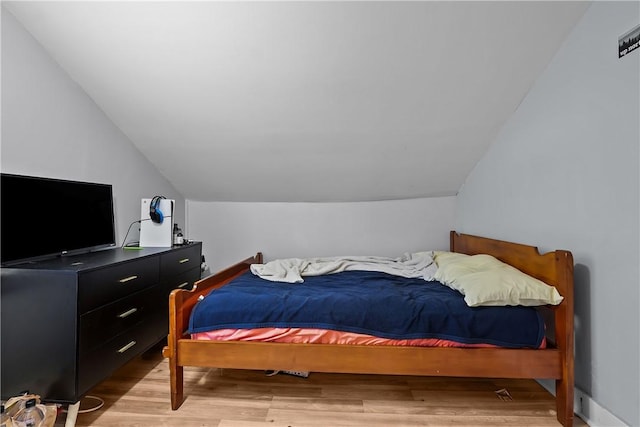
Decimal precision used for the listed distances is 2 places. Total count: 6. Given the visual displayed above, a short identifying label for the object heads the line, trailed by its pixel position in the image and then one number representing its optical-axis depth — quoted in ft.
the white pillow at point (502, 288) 5.52
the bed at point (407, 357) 5.38
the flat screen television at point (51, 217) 5.59
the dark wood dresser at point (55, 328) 5.12
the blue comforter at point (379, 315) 5.53
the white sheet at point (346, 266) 7.82
